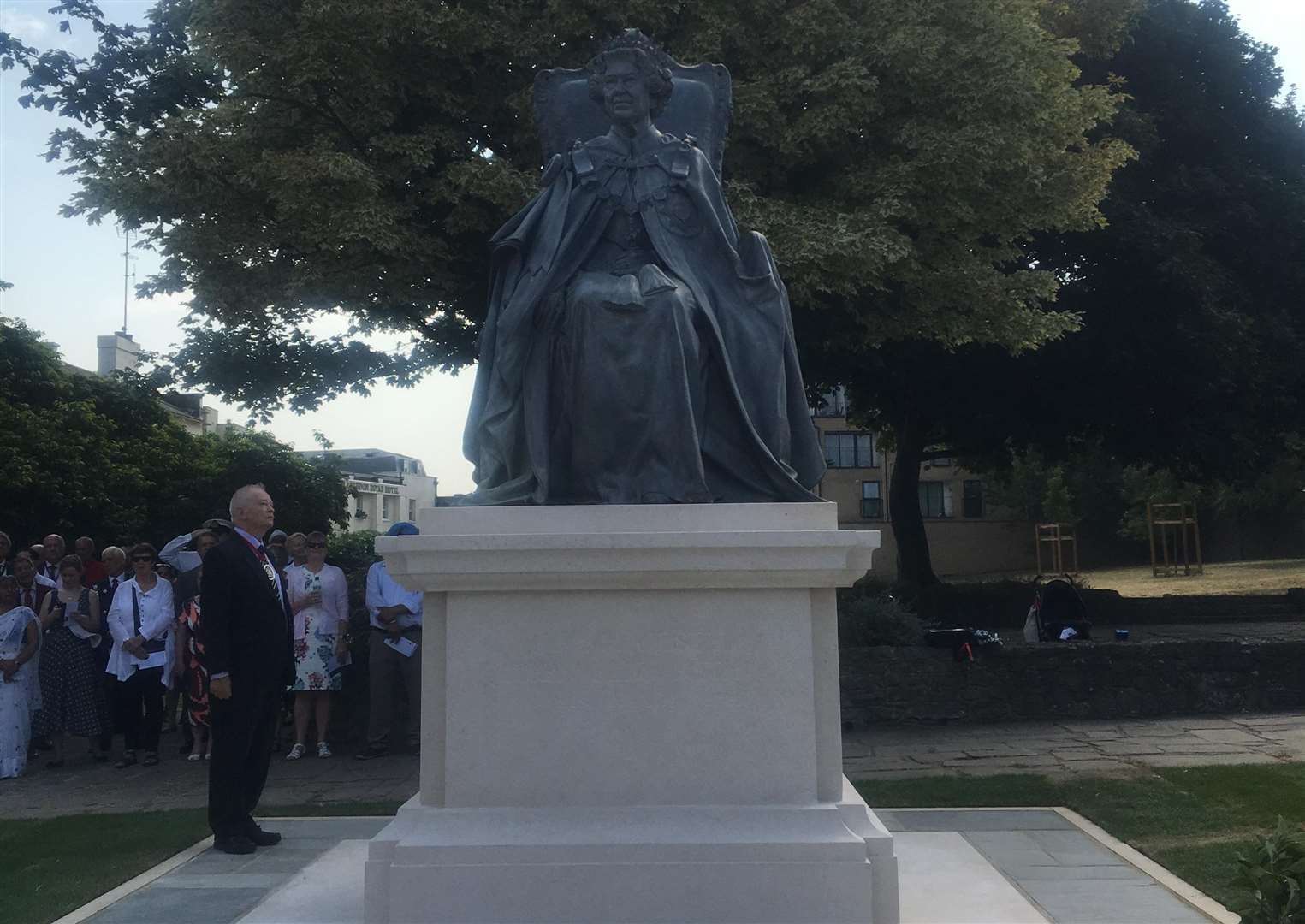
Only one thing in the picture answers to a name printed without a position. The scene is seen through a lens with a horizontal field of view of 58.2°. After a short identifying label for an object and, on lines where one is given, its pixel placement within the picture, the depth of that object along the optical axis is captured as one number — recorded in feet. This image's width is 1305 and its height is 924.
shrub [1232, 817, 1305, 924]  10.50
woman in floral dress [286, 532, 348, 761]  29.35
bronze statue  12.75
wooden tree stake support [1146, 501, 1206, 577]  114.62
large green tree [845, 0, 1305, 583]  57.93
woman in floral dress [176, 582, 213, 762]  29.12
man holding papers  29.48
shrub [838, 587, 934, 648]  34.81
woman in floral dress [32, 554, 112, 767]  30.58
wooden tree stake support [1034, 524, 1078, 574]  121.60
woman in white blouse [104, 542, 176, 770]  29.48
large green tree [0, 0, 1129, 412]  37.58
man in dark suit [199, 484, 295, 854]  18.17
